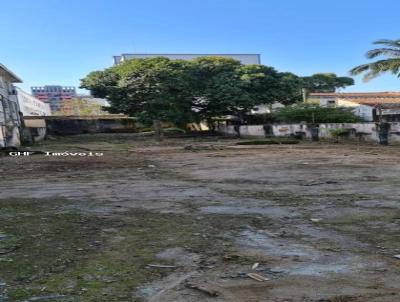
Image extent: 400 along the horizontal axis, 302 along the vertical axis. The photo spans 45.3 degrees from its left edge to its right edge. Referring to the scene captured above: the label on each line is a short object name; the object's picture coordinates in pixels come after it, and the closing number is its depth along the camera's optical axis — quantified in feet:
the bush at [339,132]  86.28
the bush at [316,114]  100.58
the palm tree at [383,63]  81.05
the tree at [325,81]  203.82
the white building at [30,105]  163.01
